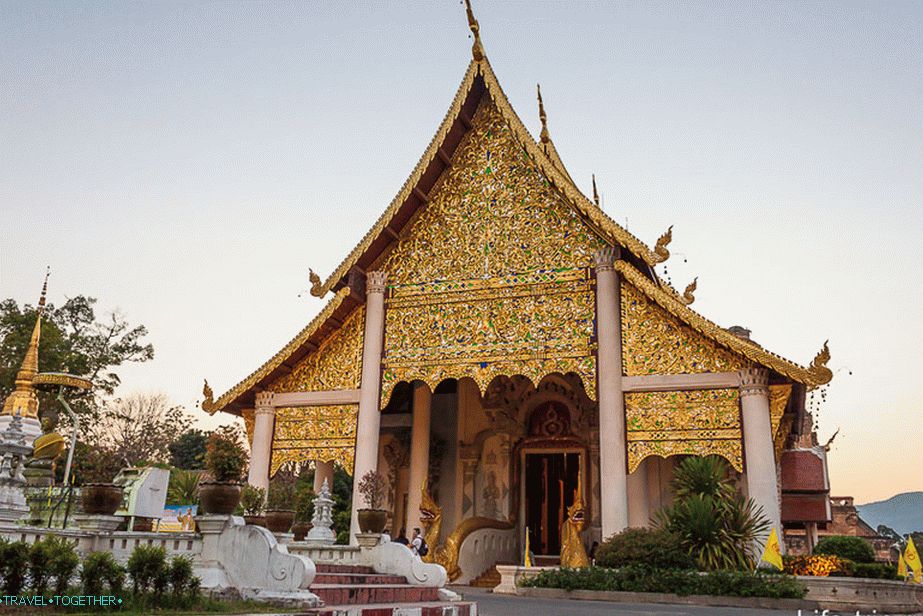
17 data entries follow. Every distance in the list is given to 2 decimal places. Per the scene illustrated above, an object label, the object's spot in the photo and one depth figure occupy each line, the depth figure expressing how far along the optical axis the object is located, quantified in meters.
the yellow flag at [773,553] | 10.45
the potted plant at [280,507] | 9.39
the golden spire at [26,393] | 11.26
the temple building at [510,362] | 12.21
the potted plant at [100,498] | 6.73
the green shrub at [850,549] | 14.10
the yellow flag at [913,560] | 11.95
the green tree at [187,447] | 35.19
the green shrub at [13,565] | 4.79
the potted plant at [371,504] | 9.32
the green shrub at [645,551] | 10.61
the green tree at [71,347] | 23.92
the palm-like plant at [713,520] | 10.81
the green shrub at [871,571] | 10.73
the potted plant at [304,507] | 14.84
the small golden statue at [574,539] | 12.58
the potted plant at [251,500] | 11.70
